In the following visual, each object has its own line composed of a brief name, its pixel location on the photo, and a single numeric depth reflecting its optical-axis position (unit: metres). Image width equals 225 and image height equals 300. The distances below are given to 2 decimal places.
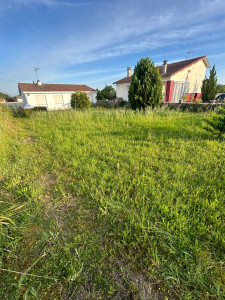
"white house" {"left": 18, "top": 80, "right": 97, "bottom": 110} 19.99
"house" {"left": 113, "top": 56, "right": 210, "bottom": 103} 15.01
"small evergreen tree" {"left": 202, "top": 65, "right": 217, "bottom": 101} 14.47
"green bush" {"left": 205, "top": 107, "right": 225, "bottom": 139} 3.67
